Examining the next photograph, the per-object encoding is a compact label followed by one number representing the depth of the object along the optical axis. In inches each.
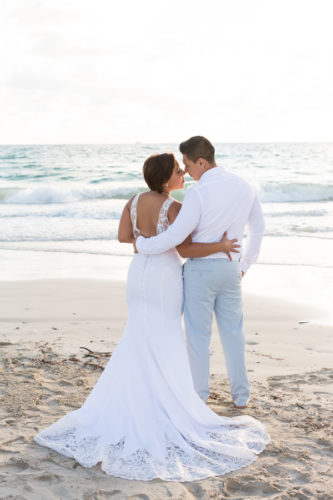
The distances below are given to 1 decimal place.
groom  134.5
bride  127.0
